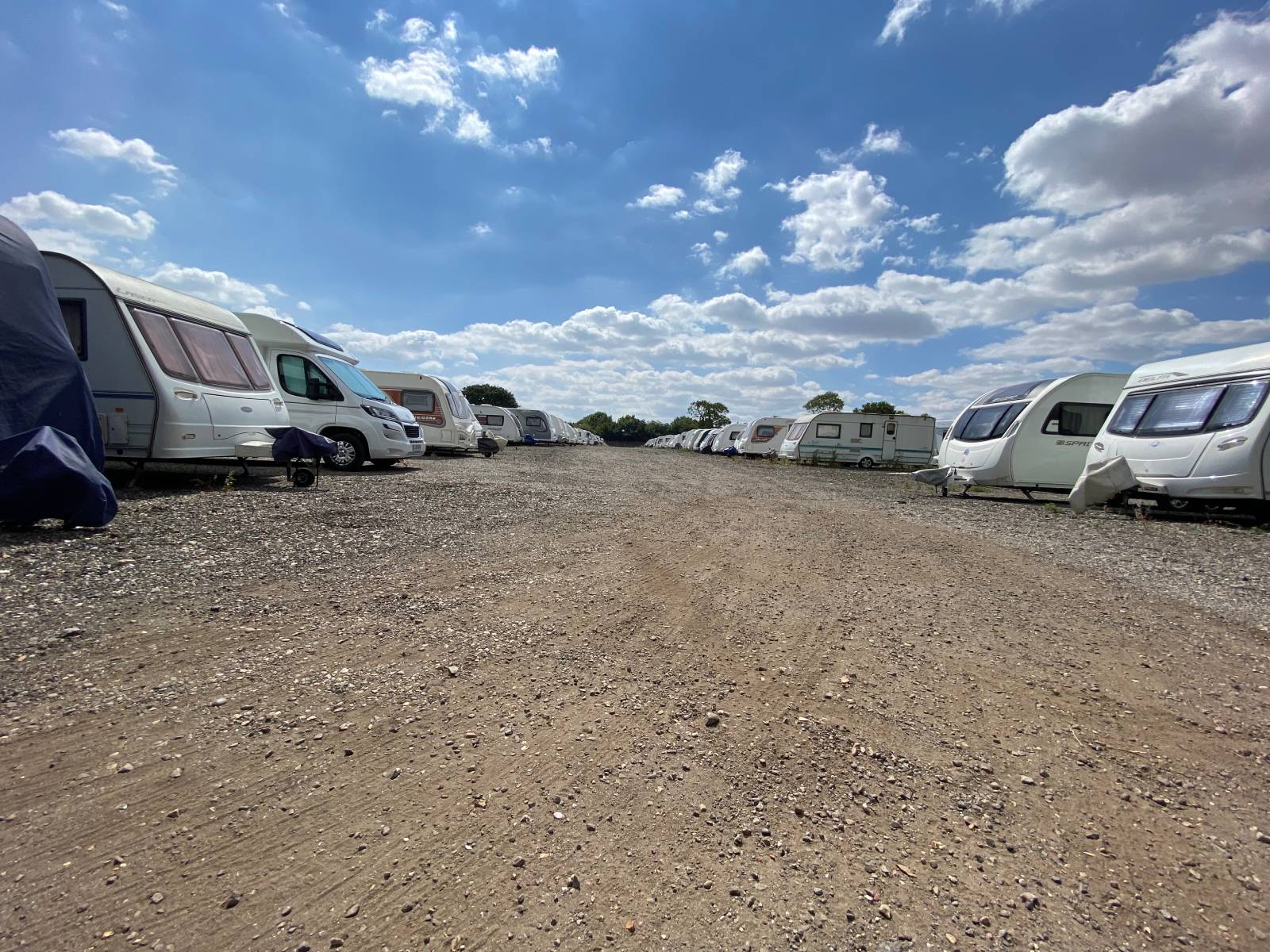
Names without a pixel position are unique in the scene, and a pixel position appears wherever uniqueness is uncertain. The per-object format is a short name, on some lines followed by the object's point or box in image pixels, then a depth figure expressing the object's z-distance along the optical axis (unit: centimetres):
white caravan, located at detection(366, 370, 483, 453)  1739
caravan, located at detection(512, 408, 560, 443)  3694
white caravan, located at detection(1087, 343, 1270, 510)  819
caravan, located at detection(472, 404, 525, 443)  3038
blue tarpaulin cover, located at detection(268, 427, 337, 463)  789
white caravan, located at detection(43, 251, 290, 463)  677
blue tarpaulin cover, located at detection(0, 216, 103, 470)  526
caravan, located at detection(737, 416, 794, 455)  3403
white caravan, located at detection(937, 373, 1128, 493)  1171
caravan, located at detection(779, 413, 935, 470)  2730
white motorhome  1107
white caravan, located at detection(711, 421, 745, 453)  3909
